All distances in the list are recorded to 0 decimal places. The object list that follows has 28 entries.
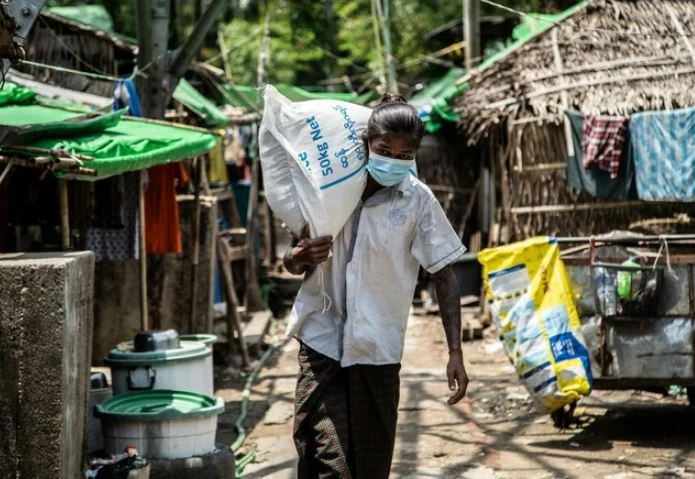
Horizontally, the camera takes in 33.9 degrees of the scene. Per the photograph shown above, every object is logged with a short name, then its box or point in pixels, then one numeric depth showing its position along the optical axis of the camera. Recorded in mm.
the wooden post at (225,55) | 17488
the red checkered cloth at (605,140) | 11750
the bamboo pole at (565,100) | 12180
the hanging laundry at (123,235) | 9188
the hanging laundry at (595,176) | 12000
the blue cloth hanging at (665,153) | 11227
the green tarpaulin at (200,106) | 13500
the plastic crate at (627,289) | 7594
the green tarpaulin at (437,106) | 15289
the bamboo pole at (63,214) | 7449
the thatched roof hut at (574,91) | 11945
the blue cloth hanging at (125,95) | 9992
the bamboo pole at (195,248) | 10742
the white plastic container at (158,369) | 7094
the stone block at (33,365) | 4488
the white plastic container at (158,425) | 6441
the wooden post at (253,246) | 15461
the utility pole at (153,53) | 10172
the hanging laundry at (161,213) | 9805
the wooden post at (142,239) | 8861
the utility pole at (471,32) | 16625
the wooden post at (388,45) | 18422
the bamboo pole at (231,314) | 11523
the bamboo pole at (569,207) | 12547
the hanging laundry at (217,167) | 15805
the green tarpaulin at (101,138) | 7223
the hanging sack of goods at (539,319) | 7645
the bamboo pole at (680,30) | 11836
